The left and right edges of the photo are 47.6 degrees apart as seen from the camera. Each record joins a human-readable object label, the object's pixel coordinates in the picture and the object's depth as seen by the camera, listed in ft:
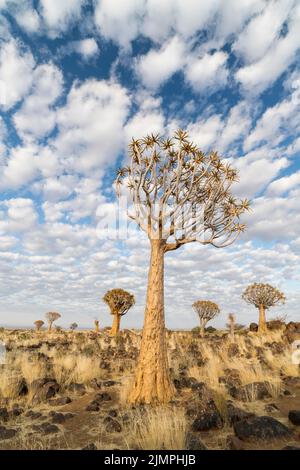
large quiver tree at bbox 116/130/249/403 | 23.88
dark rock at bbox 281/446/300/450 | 14.12
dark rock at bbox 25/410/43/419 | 21.31
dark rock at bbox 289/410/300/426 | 17.65
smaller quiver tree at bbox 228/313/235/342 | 64.28
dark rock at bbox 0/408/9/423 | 20.88
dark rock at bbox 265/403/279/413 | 20.71
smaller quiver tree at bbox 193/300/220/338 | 98.12
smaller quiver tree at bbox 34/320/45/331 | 140.89
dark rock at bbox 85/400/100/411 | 22.73
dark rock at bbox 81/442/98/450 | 15.27
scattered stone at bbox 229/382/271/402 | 23.48
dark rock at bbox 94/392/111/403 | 24.82
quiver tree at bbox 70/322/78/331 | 160.15
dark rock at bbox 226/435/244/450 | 14.92
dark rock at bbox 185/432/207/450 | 14.65
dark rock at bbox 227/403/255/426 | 18.29
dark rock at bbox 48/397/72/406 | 24.52
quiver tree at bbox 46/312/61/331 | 135.06
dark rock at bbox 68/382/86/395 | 27.53
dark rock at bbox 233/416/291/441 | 15.74
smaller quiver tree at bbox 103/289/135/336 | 88.63
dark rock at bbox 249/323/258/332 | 87.17
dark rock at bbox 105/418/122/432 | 18.22
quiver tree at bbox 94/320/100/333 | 106.93
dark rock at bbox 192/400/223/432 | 17.70
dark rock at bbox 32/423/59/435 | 18.52
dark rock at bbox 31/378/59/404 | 25.43
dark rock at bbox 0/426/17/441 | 17.90
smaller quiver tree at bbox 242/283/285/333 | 87.25
